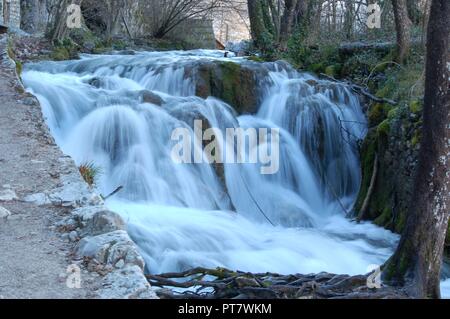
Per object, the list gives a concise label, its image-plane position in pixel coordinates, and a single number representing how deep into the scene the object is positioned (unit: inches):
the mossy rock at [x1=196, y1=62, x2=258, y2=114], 470.6
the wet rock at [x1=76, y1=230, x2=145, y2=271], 177.3
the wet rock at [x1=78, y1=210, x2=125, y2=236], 194.5
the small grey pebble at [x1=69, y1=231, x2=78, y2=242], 192.9
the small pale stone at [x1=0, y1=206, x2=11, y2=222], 208.0
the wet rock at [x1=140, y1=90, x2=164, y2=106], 423.8
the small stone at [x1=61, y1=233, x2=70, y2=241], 193.8
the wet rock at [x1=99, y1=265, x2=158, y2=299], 157.9
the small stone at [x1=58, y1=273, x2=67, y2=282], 163.9
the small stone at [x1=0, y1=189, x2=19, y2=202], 224.4
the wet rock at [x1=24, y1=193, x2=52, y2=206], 223.3
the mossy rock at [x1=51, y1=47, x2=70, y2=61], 582.6
